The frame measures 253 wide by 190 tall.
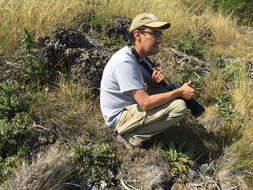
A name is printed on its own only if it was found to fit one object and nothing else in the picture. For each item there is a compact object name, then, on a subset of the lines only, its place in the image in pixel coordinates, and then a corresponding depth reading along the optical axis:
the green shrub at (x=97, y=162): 2.46
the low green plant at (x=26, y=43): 3.38
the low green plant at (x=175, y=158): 2.62
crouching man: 2.41
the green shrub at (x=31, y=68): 3.23
